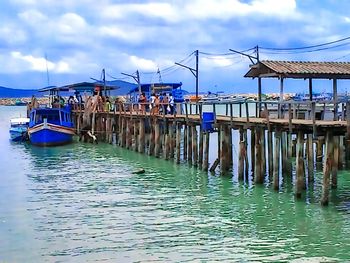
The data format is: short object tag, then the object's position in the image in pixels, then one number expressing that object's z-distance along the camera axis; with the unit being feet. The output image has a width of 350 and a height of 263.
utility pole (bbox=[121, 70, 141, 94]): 147.06
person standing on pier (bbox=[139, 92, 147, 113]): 113.90
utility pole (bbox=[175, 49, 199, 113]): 137.88
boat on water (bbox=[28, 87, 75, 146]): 130.82
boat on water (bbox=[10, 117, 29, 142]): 148.05
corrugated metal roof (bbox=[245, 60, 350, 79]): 79.05
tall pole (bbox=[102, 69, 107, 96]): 162.03
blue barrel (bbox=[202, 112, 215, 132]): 81.10
